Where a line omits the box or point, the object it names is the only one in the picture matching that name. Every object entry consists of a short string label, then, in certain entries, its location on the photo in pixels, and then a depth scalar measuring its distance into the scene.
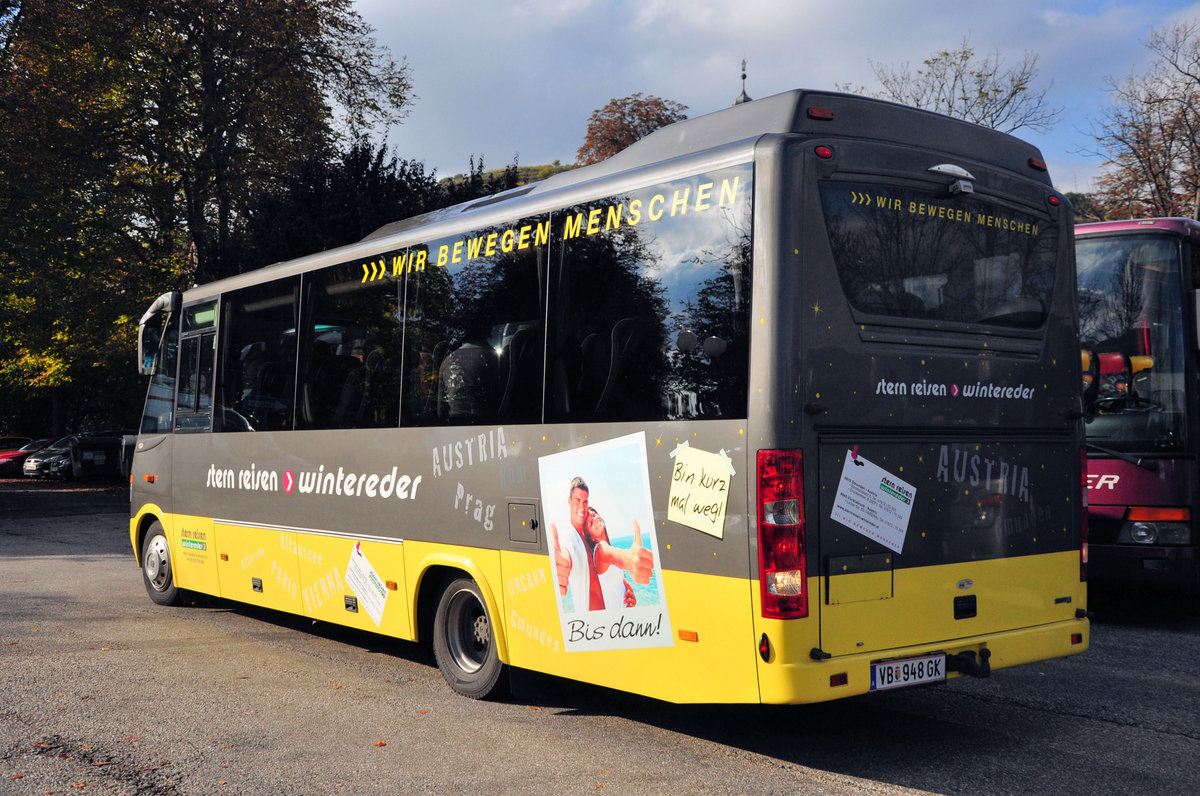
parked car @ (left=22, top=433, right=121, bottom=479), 35.28
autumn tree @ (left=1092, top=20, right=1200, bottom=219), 24.81
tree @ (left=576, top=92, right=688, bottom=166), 43.12
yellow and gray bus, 4.95
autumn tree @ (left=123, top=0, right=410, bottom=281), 26.20
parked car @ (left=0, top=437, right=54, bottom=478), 41.91
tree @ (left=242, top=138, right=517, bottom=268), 21.36
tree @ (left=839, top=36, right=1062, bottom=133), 27.00
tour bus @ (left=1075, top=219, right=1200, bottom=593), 9.05
